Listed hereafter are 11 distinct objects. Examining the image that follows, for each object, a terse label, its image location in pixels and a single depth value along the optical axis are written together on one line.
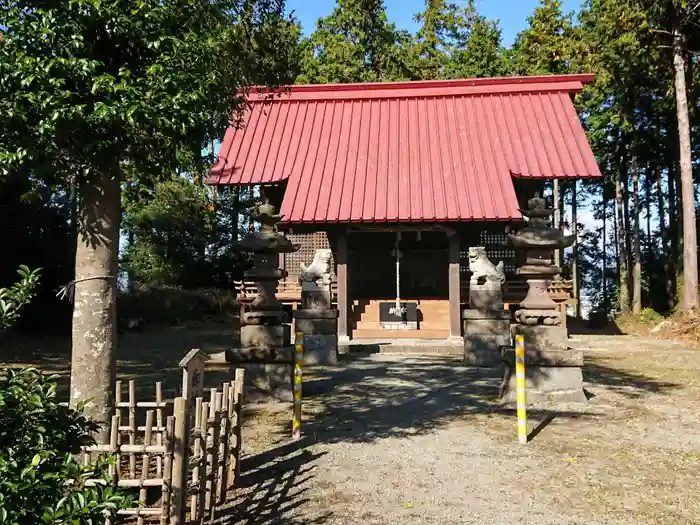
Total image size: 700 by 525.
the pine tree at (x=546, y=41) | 26.09
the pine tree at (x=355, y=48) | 27.86
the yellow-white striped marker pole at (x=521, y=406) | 6.30
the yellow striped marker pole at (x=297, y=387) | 6.54
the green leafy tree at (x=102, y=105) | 3.62
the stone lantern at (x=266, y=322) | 8.43
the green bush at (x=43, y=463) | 1.91
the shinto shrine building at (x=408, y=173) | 15.86
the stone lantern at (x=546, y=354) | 8.09
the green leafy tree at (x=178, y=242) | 25.11
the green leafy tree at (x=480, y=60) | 29.05
